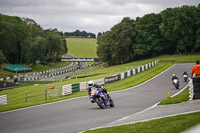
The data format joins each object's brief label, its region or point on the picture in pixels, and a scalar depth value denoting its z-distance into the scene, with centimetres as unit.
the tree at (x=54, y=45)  12230
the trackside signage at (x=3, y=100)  2994
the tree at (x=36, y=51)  10119
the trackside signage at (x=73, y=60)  11462
